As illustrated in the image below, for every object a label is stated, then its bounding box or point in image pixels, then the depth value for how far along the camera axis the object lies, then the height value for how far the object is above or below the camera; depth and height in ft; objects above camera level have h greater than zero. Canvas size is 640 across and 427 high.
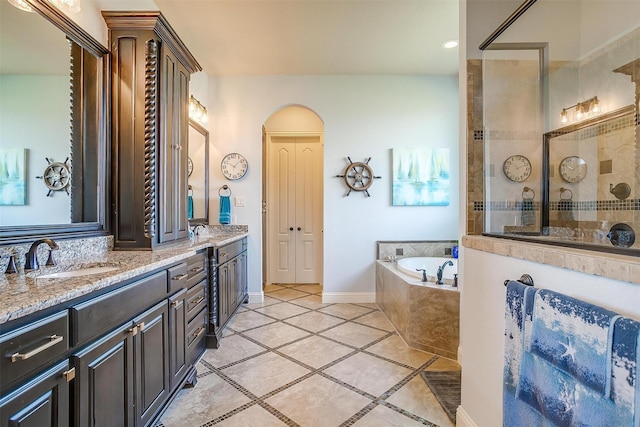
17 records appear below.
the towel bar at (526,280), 3.42 -0.82
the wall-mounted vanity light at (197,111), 9.95 +3.78
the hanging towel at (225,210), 11.47 +0.16
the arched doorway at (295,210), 15.21 +0.20
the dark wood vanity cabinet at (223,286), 7.89 -2.31
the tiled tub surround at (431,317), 7.52 -2.86
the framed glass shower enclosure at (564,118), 5.61 +2.14
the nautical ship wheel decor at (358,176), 11.95 +1.60
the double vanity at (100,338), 2.54 -1.52
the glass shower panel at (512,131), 5.74 +1.79
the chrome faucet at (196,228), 10.12 -0.52
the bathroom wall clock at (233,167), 11.84 +1.97
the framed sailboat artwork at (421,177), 11.98 +1.56
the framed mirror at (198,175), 10.07 +1.51
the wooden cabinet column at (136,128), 6.12 +1.89
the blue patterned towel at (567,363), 2.14 -1.37
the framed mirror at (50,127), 4.24 +1.53
